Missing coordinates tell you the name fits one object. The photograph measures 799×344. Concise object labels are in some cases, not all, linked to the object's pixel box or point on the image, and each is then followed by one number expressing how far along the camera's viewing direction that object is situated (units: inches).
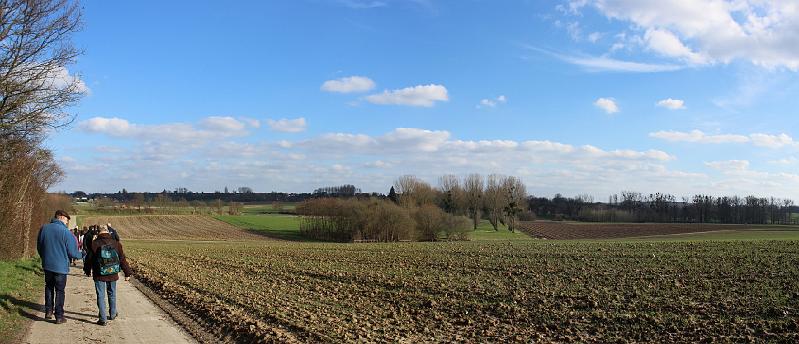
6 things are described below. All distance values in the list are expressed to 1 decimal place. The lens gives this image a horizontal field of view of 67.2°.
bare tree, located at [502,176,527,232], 4247.0
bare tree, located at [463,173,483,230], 4594.0
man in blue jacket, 441.4
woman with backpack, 448.1
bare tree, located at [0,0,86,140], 657.6
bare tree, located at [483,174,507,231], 4554.6
